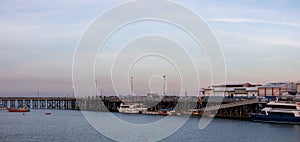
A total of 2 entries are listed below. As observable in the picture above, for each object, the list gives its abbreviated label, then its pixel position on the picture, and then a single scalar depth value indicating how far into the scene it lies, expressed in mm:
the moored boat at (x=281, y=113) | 69500
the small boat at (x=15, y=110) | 120700
